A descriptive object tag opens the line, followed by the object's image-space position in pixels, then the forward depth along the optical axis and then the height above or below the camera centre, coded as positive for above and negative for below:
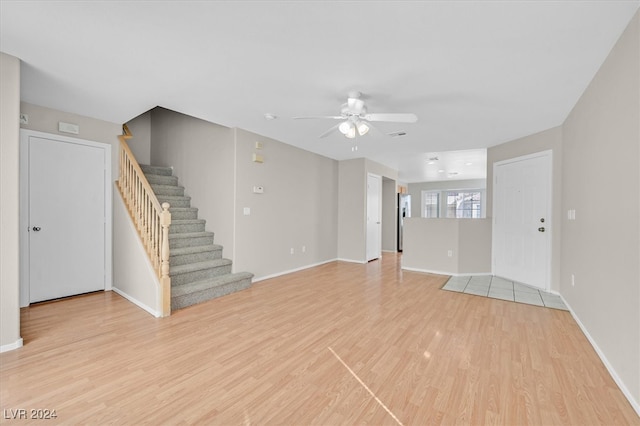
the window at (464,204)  10.68 +0.34
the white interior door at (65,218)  3.39 -0.09
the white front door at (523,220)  4.09 -0.11
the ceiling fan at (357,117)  2.69 +0.98
